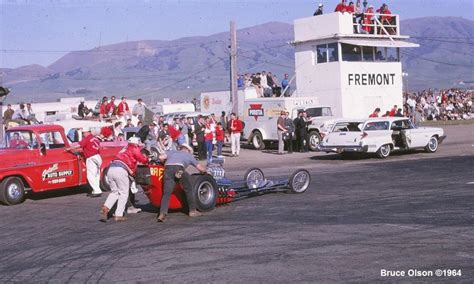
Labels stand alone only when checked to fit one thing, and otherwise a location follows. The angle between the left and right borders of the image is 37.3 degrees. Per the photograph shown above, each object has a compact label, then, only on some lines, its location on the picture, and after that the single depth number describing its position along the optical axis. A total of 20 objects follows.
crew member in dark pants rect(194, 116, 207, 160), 26.31
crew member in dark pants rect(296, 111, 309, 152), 27.59
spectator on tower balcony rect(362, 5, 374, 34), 34.78
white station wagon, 23.83
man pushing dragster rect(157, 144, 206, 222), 12.40
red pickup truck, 16.44
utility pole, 30.69
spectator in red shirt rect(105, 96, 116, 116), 29.81
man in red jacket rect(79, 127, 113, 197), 16.91
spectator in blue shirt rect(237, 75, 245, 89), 36.78
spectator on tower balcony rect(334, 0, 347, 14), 33.94
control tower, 33.38
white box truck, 28.86
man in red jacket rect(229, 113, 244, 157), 27.00
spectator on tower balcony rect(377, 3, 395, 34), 35.92
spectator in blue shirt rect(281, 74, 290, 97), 35.12
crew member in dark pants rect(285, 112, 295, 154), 27.33
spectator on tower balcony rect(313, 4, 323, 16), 35.31
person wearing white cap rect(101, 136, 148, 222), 12.68
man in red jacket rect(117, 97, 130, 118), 29.50
